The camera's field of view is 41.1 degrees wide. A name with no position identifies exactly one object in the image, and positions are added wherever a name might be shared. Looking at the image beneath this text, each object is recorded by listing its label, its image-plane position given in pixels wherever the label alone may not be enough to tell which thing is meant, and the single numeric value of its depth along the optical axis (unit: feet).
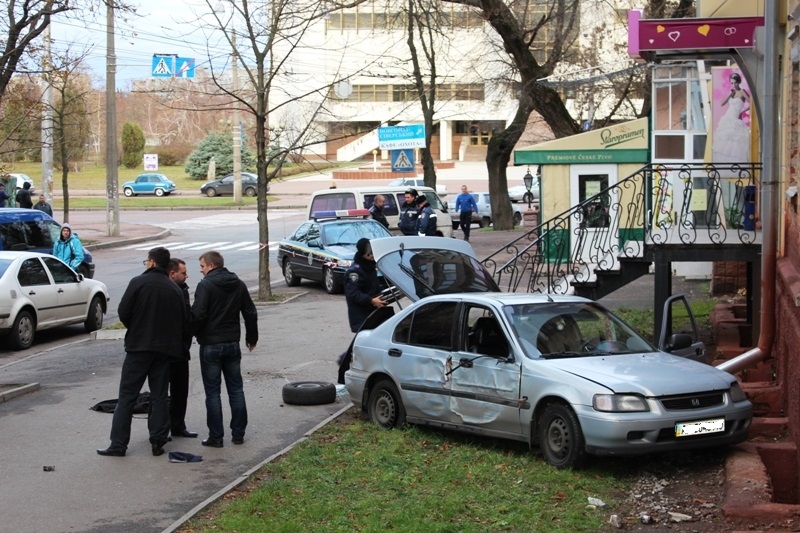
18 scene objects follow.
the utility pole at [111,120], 118.42
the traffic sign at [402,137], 115.65
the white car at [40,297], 53.67
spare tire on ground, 39.63
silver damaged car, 27.53
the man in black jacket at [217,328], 31.83
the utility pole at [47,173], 122.31
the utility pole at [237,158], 162.77
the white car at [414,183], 164.25
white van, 98.73
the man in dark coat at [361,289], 40.04
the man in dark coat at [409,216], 83.56
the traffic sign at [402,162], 112.47
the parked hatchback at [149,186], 222.89
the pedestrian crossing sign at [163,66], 136.77
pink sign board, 41.96
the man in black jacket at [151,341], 30.83
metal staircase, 44.42
